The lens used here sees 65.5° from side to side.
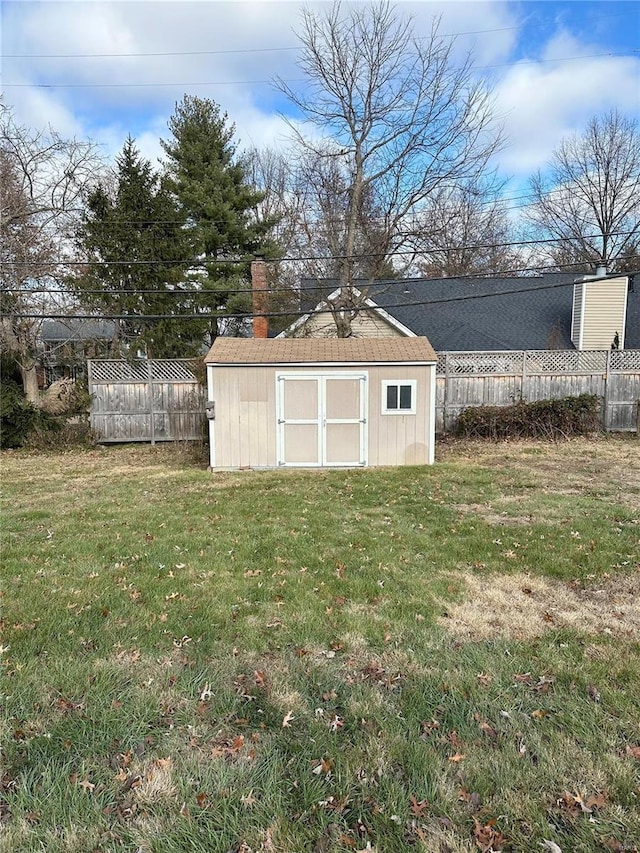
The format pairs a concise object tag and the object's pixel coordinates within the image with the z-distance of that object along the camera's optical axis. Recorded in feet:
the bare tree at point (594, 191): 73.56
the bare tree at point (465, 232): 45.91
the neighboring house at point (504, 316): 47.67
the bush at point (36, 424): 36.14
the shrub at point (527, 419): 37.32
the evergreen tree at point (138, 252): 48.75
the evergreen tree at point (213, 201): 56.80
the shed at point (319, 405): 28.60
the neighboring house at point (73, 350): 53.52
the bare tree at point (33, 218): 45.27
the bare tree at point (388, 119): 40.37
